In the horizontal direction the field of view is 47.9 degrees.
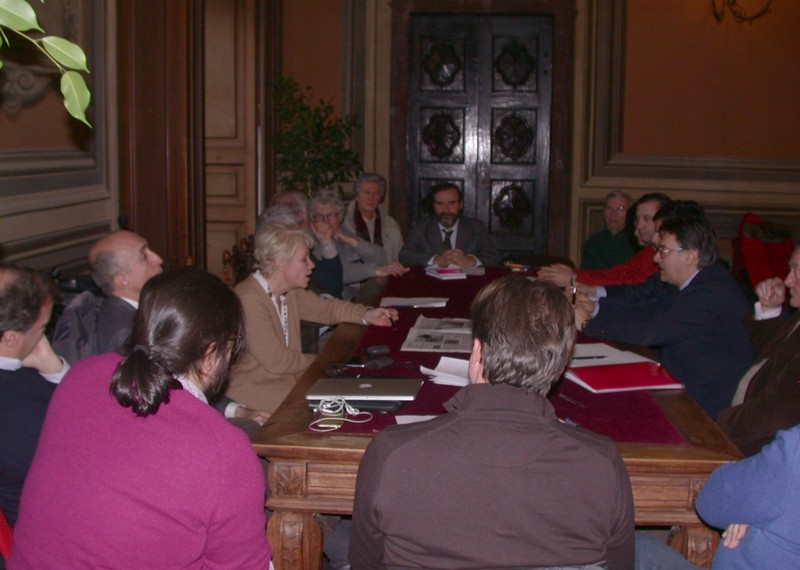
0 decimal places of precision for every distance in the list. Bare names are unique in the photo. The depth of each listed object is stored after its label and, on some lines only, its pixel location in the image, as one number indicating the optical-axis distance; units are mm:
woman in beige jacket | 3123
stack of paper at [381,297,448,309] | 3836
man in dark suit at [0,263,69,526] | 1975
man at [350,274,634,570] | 1472
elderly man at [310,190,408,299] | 4797
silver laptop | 2326
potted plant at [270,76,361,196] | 6797
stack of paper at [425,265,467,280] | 4699
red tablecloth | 2166
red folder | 2531
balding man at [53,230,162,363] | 2799
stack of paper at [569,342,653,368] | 2805
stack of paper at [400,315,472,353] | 3025
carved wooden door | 7461
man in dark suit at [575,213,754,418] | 3018
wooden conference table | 2018
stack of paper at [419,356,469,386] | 2564
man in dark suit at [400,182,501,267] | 5734
